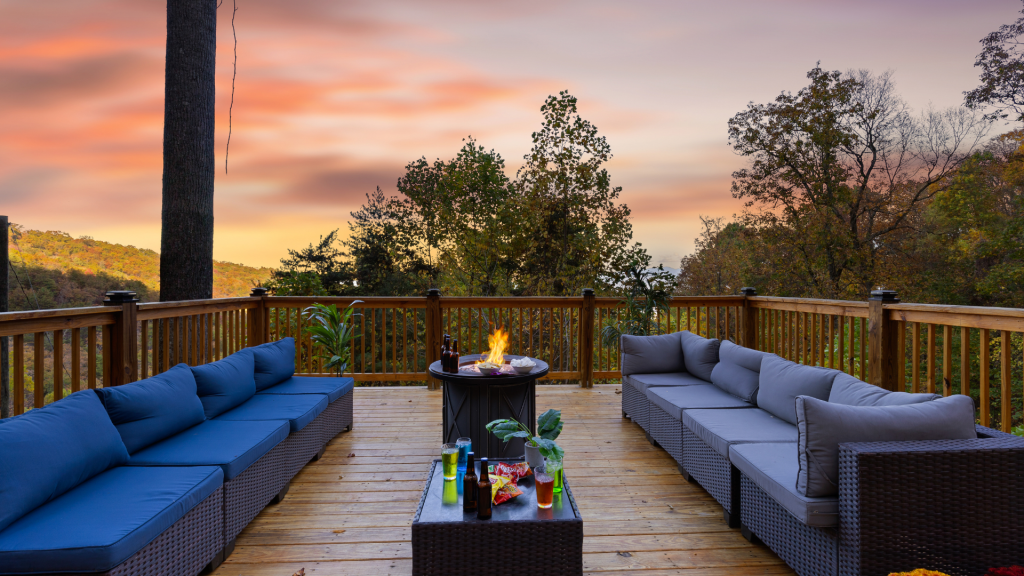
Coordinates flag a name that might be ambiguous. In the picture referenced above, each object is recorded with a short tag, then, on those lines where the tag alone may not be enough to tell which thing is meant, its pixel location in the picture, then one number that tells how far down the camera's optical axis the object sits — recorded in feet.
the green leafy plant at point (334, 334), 14.19
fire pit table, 9.87
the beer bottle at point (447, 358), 10.18
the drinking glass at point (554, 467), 5.93
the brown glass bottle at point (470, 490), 5.71
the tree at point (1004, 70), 31.40
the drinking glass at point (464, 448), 6.43
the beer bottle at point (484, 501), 5.50
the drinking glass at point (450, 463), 6.31
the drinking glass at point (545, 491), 5.77
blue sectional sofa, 4.71
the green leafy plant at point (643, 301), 17.12
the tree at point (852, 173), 35.81
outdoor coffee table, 5.35
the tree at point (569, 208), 31.78
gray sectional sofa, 5.26
